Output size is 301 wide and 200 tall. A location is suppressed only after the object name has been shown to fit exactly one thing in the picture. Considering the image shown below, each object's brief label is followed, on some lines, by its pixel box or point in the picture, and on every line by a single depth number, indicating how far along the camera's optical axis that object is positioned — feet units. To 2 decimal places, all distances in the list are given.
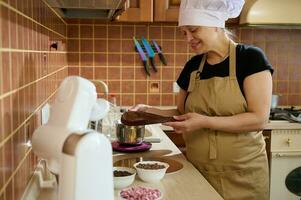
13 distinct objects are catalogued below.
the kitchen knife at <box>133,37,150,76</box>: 9.29
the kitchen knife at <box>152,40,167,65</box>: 9.39
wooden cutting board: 4.99
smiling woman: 5.27
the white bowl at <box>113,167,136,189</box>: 4.21
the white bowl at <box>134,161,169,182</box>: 4.43
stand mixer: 2.08
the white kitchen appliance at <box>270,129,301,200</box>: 8.21
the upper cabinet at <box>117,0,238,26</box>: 8.19
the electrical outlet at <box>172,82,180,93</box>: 9.50
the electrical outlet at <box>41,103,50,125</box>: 4.57
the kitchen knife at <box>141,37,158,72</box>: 9.33
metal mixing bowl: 5.84
